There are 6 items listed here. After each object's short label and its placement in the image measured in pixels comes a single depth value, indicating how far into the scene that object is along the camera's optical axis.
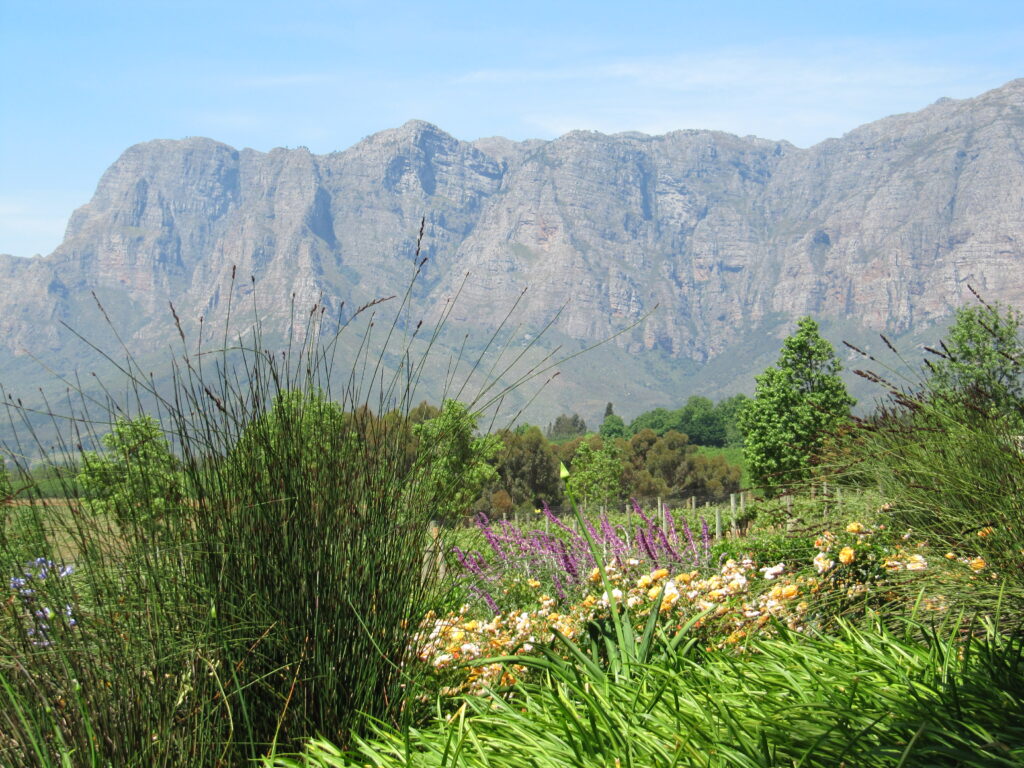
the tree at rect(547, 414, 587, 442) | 126.62
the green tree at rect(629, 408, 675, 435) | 128.86
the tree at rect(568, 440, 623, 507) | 48.69
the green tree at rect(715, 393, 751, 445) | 119.21
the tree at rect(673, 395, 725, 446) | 121.56
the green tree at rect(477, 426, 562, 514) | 64.00
